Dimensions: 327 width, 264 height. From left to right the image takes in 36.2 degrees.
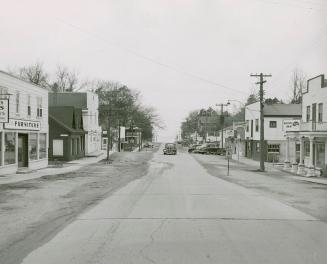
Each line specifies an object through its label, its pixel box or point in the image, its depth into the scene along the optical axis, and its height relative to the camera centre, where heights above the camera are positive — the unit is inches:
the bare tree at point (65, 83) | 3998.5 +449.4
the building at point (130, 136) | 3912.4 +23.2
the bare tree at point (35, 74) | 3572.8 +459.2
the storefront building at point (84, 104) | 2406.5 +167.5
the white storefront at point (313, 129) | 1408.7 +30.8
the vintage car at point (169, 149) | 2808.3 -60.1
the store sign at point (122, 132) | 3557.6 +47.3
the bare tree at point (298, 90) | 3365.2 +335.4
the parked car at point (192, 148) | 3457.7 -63.4
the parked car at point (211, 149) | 3065.9 -63.8
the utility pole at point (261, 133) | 1581.0 +20.1
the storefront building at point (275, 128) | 2216.8 +50.7
